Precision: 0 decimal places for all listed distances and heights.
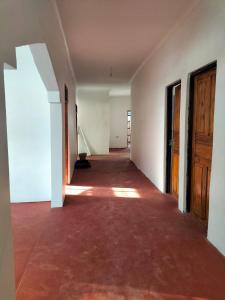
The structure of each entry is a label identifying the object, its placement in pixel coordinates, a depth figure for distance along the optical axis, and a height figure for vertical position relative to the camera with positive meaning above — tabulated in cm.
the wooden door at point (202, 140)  294 -17
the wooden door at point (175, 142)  414 -27
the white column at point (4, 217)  124 -47
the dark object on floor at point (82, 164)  764 -115
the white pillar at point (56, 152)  381 -38
